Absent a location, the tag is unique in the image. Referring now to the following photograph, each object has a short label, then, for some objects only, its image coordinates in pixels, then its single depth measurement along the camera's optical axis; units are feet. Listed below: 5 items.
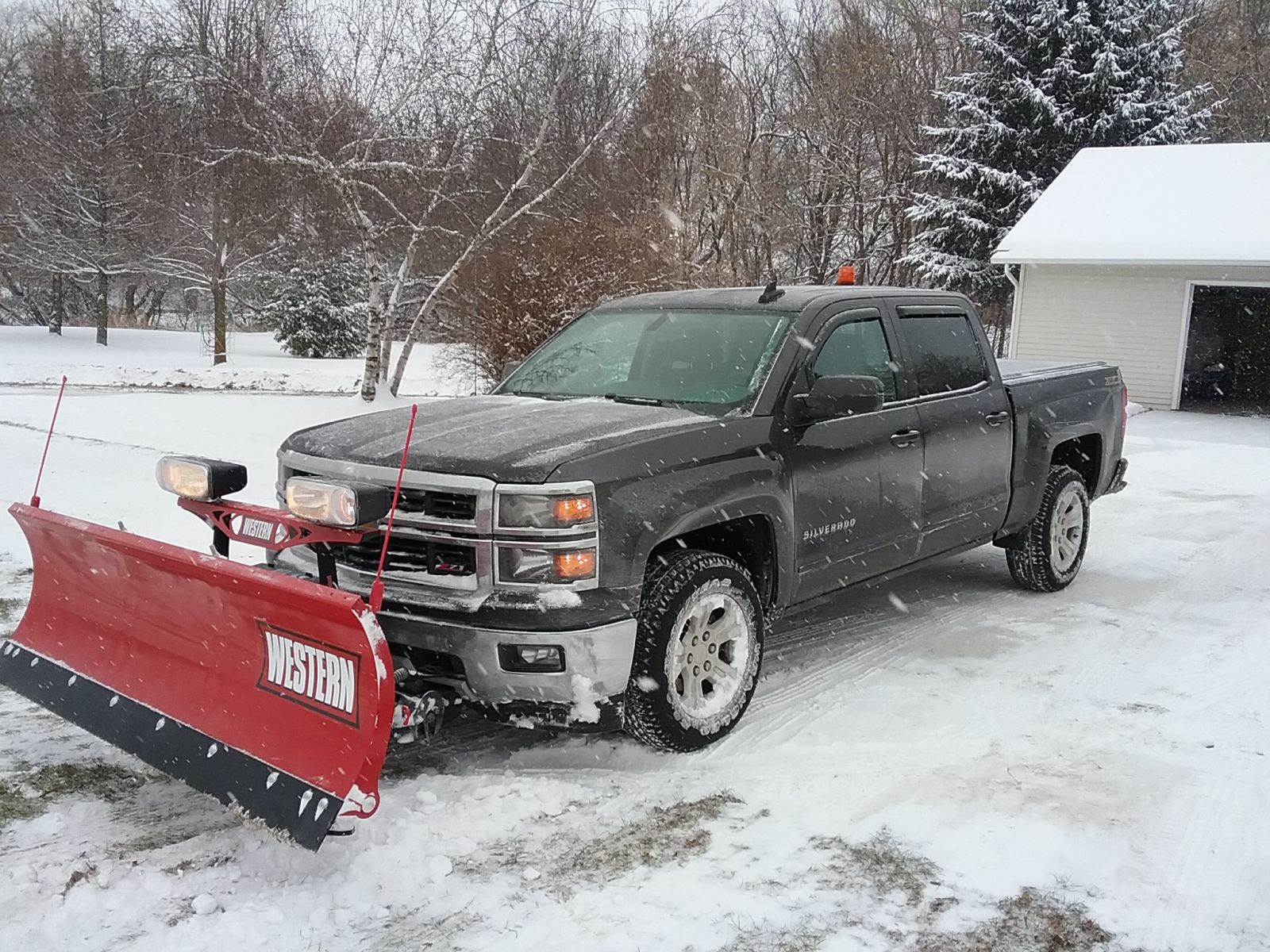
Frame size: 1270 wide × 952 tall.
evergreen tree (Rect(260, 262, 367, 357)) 107.24
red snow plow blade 10.58
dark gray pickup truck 12.39
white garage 63.00
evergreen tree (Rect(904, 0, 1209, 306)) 88.48
